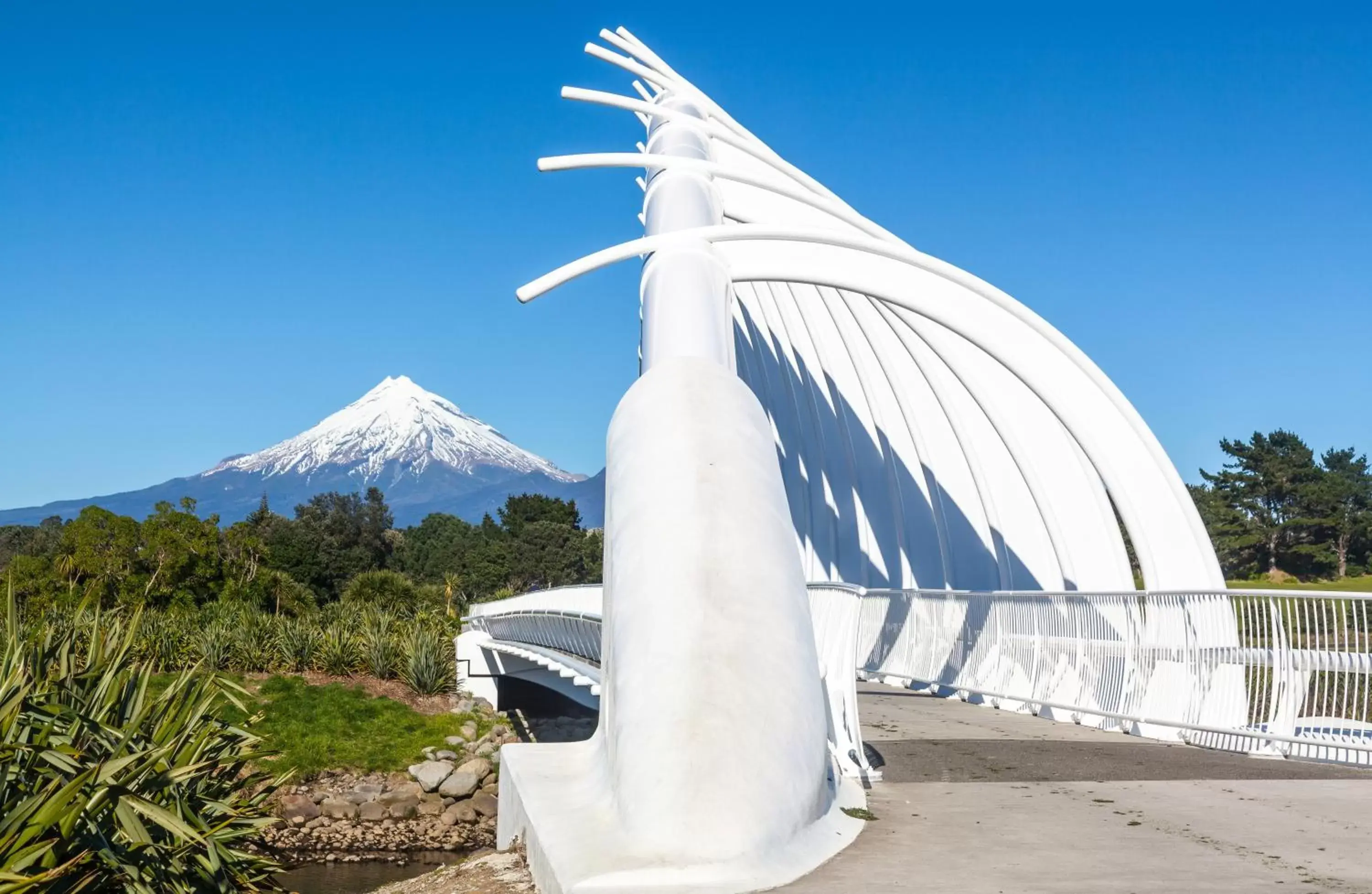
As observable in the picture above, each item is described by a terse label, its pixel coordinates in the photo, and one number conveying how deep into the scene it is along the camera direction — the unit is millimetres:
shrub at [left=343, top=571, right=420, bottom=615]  44094
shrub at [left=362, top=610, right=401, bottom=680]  27953
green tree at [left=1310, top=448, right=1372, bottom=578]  58375
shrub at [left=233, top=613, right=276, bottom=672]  27828
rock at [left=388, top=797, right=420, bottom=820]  22312
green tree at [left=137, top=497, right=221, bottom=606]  42188
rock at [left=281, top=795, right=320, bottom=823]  21984
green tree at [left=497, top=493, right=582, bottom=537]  93438
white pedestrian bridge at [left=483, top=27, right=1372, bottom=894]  5766
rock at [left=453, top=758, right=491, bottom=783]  23141
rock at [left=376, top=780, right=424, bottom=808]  22516
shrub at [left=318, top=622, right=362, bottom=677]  27719
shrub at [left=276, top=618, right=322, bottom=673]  27891
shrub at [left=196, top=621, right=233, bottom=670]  27172
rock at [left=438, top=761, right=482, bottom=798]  22812
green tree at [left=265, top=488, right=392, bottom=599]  66375
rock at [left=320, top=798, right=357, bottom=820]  22094
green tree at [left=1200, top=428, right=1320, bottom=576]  58812
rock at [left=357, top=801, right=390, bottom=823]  22094
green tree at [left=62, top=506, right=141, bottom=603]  41062
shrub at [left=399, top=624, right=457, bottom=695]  27516
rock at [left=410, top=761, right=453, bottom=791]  22984
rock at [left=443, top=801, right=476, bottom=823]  22203
